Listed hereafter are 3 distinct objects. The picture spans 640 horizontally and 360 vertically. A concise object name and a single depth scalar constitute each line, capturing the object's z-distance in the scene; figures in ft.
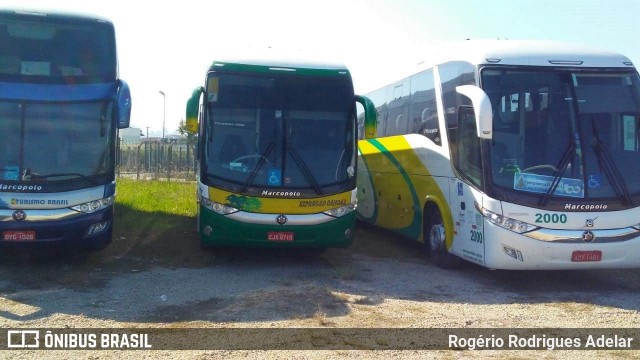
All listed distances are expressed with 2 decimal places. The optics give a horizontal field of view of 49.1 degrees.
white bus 32.45
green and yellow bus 37.14
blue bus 34.96
